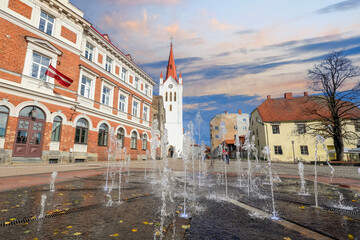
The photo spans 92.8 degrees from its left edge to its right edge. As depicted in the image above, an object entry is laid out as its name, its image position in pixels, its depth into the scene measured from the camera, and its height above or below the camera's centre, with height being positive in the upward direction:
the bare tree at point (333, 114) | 19.66 +4.13
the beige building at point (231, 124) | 53.47 +7.56
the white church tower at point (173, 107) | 44.50 +10.64
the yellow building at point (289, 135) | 27.09 +2.20
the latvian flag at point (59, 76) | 11.58 +4.94
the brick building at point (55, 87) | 10.00 +4.44
